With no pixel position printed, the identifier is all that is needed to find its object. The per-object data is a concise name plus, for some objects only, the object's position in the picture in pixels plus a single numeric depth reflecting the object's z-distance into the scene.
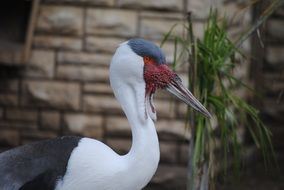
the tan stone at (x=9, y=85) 12.72
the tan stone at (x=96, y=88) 12.57
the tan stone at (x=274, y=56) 15.30
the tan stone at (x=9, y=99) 12.75
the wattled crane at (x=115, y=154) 7.65
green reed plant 9.19
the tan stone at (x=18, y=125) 12.78
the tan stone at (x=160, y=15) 12.39
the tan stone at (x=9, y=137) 12.81
